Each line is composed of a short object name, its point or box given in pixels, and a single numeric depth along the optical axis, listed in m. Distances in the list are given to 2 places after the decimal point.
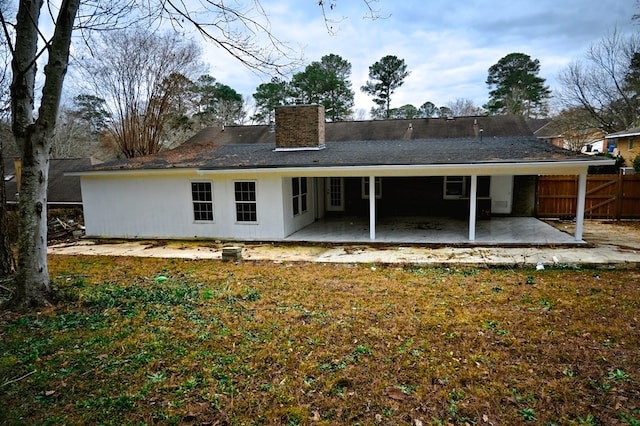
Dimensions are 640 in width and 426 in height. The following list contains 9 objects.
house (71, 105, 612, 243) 10.16
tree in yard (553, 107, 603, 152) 25.82
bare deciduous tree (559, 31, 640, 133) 22.30
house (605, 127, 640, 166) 20.42
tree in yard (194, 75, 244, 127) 30.38
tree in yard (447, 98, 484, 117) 42.03
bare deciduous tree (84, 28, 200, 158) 20.08
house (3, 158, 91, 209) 17.62
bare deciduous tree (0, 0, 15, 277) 6.47
